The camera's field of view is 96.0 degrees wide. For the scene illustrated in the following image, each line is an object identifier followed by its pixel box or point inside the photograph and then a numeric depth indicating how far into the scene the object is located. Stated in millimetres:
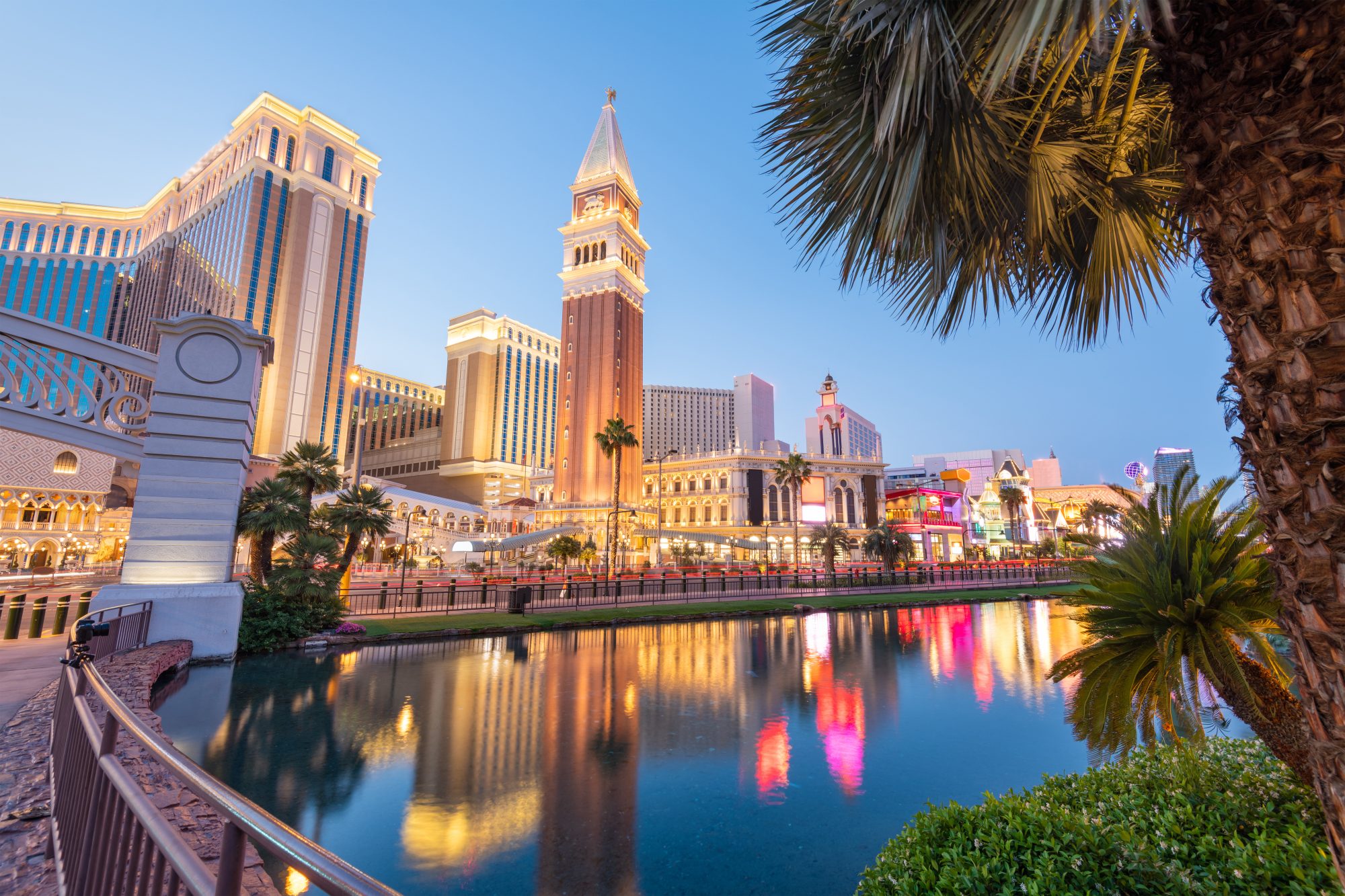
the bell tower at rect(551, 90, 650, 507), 86438
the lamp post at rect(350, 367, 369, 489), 20331
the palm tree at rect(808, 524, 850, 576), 46938
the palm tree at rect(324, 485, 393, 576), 23734
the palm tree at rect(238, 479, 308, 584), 19594
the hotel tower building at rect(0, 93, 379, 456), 78750
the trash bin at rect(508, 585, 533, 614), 24531
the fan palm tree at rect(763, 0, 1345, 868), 2342
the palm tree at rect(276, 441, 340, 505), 24281
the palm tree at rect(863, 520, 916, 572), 47000
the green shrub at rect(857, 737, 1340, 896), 3492
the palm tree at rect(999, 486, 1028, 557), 85375
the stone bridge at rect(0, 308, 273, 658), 12234
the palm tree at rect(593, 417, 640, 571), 56219
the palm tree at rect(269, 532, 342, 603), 16344
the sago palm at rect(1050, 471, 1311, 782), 4117
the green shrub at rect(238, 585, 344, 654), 14883
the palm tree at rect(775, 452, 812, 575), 58466
